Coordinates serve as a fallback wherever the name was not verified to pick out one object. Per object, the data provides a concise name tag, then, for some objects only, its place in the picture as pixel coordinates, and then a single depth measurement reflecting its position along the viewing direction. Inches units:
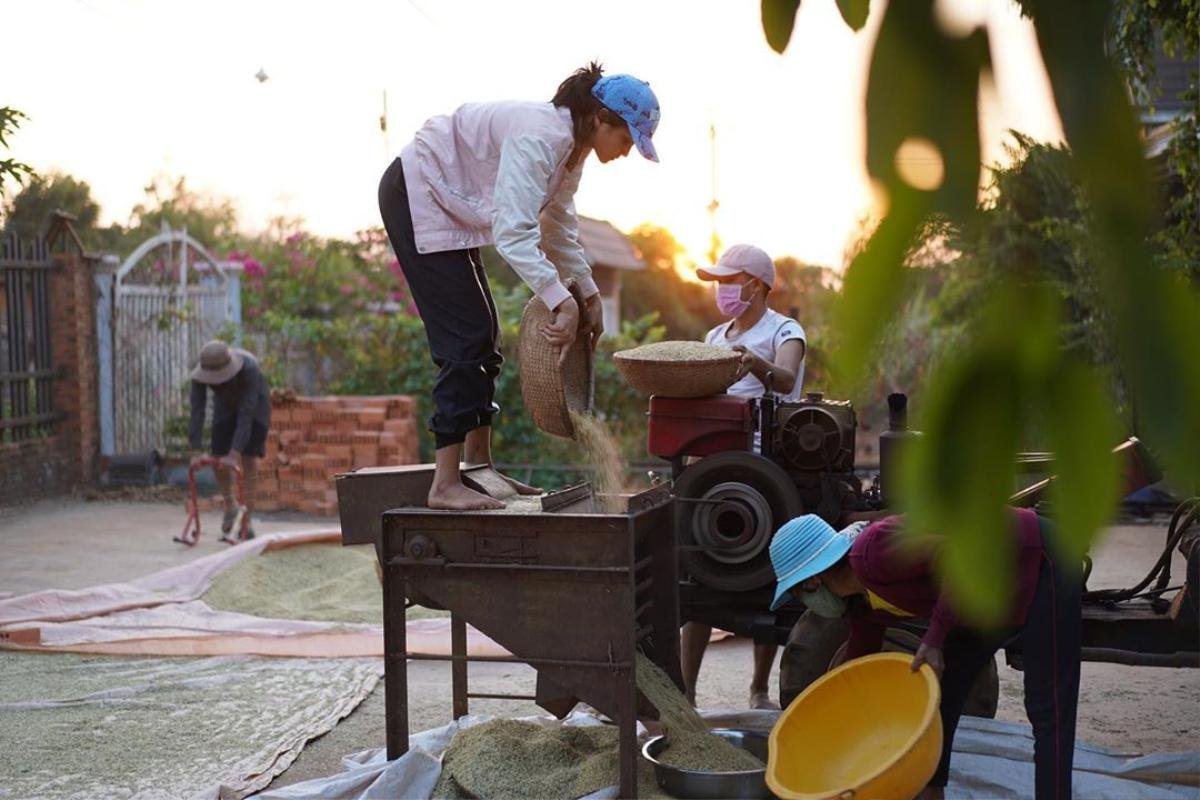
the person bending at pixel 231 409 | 388.2
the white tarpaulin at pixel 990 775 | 157.2
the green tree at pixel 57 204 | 997.8
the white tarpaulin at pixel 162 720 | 171.8
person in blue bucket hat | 136.3
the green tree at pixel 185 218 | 1121.4
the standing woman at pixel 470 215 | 154.5
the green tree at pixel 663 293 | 1150.3
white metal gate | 520.1
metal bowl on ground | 148.2
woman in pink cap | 201.8
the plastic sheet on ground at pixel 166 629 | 247.9
